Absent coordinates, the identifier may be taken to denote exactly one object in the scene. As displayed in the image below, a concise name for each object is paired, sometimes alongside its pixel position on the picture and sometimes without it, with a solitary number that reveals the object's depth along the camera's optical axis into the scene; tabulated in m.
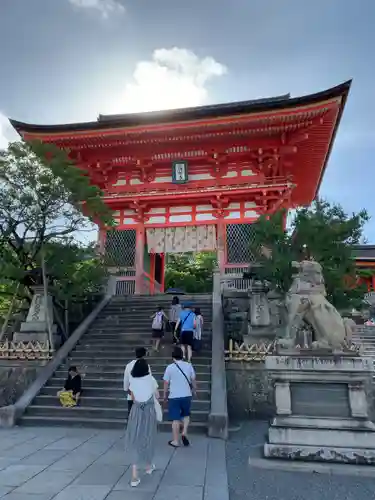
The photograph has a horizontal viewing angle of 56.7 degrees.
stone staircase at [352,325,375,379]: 11.43
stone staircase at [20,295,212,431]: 7.21
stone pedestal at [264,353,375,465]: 4.91
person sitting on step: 7.57
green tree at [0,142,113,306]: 10.27
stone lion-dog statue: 5.52
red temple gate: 14.71
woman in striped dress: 4.23
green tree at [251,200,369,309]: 9.60
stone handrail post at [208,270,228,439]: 6.33
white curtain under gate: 15.81
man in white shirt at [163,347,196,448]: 5.61
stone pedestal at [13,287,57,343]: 10.11
